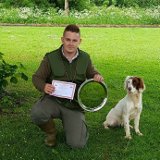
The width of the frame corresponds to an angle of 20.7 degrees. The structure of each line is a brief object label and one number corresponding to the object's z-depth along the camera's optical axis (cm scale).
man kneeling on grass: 516
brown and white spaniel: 538
